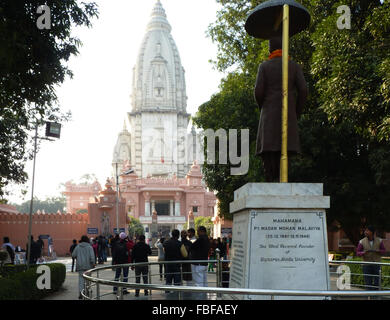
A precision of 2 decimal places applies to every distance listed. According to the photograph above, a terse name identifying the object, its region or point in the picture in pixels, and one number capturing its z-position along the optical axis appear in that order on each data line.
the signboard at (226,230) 27.48
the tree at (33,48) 8.85
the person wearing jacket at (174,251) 10.39
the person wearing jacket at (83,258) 11.18
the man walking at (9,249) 17.19
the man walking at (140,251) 11.72
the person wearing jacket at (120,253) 11.91
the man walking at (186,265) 9.82
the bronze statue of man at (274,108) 5.93
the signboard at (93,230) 33.15
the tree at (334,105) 12.05
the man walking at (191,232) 11.22
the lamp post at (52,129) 15.91
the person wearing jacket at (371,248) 9.95
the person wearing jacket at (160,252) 16.97
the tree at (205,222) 49.19
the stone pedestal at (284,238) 5.36
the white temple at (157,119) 77.00
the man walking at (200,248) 10.07
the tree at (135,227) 48.90
